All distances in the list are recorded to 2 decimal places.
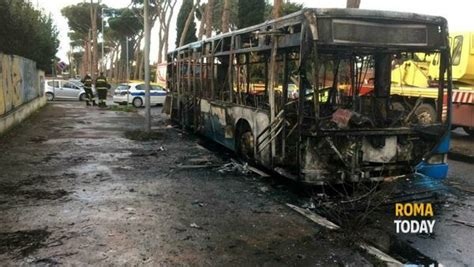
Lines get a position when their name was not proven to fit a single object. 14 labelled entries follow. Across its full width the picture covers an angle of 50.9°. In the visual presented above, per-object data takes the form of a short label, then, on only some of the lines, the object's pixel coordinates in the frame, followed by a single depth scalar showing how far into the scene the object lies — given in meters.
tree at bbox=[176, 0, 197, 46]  42.72
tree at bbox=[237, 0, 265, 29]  33.78
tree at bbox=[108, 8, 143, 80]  56.31
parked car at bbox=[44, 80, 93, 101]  34.31
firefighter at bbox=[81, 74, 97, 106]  28.72
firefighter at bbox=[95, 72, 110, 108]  26.27
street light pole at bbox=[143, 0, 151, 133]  14.35
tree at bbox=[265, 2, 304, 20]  37.77
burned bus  6.82
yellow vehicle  7.95
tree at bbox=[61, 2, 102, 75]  59.62
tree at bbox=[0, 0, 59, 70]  16.67
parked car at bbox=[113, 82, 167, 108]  28.72
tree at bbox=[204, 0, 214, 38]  29.36
